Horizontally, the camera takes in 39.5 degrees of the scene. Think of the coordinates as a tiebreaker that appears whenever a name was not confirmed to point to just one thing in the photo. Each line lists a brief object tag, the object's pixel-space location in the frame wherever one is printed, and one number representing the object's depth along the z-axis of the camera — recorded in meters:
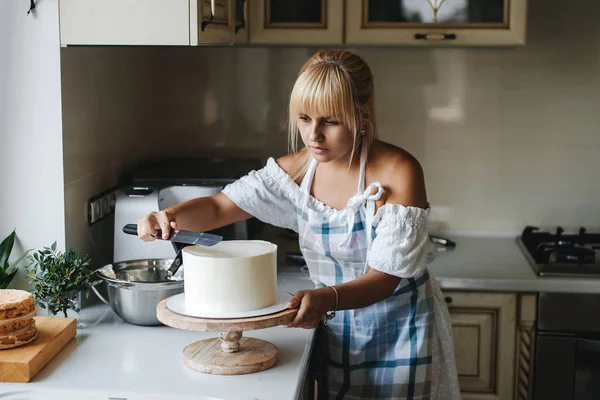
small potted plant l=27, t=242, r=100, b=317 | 1.87
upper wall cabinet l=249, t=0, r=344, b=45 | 2.54
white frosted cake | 1.52
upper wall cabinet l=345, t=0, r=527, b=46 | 2.50
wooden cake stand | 1.48
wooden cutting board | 1.55
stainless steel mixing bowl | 1.85
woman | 1.70
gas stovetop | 2.44
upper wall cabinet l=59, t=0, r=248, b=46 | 1.89
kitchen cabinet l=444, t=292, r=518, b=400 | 2.45
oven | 2.39
